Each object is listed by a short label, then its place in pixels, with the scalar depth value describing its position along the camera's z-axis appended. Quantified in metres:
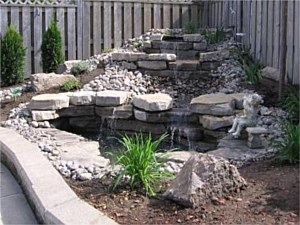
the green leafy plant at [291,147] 3.43
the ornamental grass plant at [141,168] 3.27
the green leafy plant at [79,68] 7.35
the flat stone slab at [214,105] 5.32
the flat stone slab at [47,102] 5.91
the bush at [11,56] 7.53
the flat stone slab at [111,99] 6.11
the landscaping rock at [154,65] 7.22
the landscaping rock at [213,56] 7.21
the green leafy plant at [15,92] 6.75
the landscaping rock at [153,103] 5.78
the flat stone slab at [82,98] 6.14
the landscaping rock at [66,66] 7.50
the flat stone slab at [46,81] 6.83
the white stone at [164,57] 7.17
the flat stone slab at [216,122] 5.16
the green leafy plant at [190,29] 8.42
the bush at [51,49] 7.86
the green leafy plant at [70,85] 6.71
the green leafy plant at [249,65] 6.27
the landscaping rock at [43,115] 5.79
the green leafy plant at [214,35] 7.97
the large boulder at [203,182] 2.89
